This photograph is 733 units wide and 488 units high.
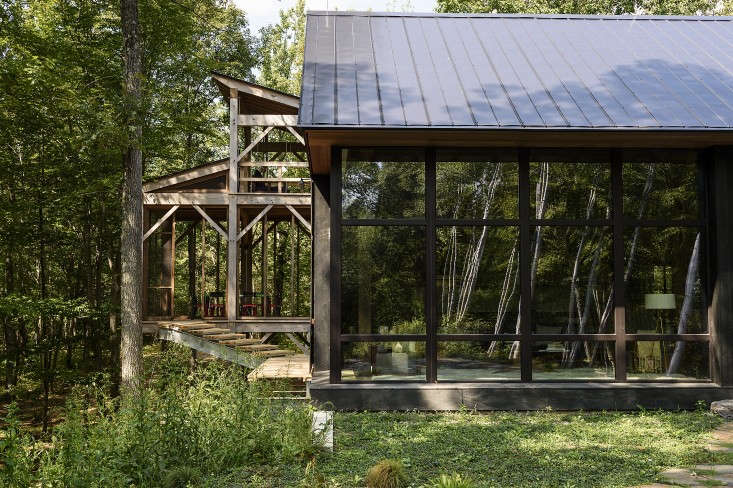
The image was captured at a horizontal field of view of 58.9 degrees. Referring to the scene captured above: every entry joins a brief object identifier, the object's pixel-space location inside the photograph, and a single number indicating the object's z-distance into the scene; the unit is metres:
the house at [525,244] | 7.93
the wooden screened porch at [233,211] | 15.17
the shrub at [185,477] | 4.64
